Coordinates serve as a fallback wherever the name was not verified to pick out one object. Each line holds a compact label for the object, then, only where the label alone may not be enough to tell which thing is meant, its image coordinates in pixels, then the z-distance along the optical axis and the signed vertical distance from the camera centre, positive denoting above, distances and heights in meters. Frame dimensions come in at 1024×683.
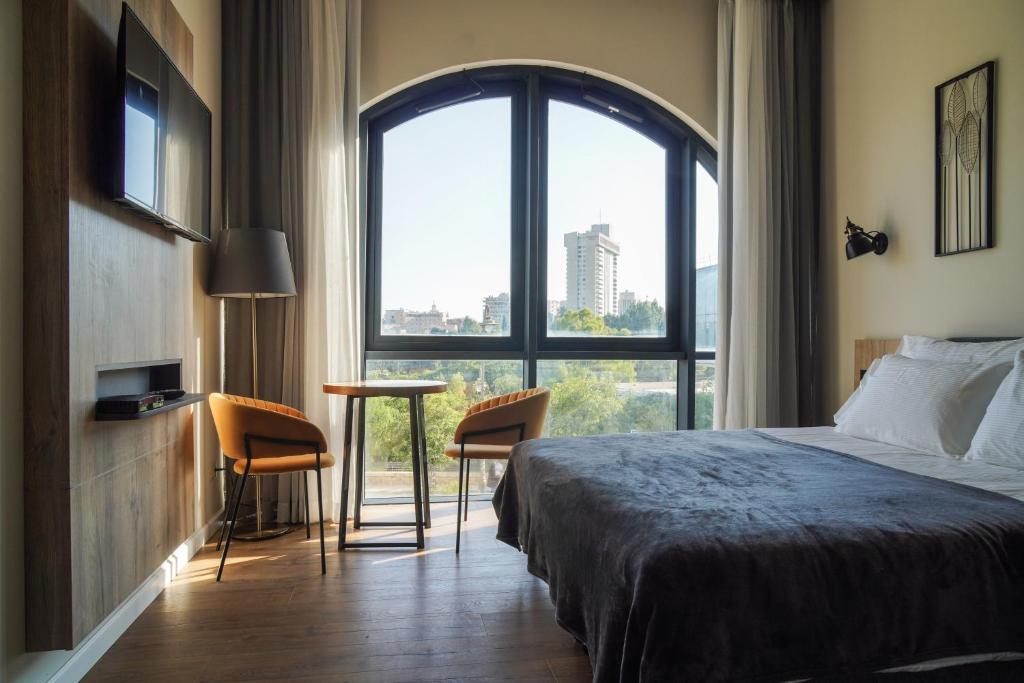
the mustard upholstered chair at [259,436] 2.83 -0.44
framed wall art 2.89 +0.82
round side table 3.09 -0.42
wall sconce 3.52 +0.52
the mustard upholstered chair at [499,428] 3.21 -0.46
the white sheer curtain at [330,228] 3.63 +0.62
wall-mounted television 2.15 +0.77
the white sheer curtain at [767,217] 3.99 +0.75
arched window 4.08 +0.54
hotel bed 1.31 -0.52
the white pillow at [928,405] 2.39 -0.26
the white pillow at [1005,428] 2.15 -0.31
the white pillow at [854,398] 2.99 -0.28
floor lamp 3.22 +0.35
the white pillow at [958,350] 2.54 -0.06
